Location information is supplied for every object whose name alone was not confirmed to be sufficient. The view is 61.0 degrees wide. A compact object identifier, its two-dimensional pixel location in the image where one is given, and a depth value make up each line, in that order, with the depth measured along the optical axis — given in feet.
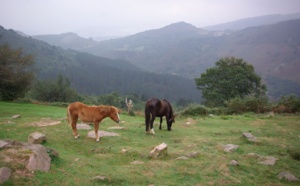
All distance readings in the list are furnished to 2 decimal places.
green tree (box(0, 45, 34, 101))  109.40
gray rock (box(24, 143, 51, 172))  24.97
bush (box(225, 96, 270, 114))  91.61
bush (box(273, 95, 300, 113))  88.92
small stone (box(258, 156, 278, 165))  33.06
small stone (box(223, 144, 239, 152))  37.72
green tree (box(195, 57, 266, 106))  156.76
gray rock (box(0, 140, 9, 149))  26.74
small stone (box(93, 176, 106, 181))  25.78
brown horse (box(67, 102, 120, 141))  40.63
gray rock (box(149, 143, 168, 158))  33.53
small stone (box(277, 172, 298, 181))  28.78
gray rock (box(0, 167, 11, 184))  21.72
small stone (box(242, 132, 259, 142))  43.32
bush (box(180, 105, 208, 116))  83.71
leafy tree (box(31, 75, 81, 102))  201.36
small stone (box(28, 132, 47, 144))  35.41
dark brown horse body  48.80
